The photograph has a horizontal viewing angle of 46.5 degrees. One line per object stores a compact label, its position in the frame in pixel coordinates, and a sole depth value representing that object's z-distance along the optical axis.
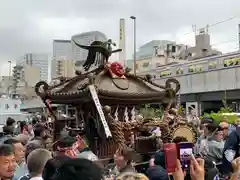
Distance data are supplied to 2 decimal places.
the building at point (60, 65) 55.03
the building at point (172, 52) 43.25
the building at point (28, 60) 95.71
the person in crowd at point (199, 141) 5.11
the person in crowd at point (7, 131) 6.69
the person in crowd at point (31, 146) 4.05
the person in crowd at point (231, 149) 3.78
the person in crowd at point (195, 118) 8.95
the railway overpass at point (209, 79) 24.74
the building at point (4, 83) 65.08
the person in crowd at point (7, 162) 3.06
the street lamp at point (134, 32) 30.62
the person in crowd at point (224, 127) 5.18
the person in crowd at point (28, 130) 8.13
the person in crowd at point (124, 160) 3.71
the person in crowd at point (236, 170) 2.72
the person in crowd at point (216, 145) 4.83
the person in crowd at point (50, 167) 2.26
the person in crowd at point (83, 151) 3.85
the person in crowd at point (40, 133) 6.14
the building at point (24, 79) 55.30
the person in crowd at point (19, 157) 3.73
